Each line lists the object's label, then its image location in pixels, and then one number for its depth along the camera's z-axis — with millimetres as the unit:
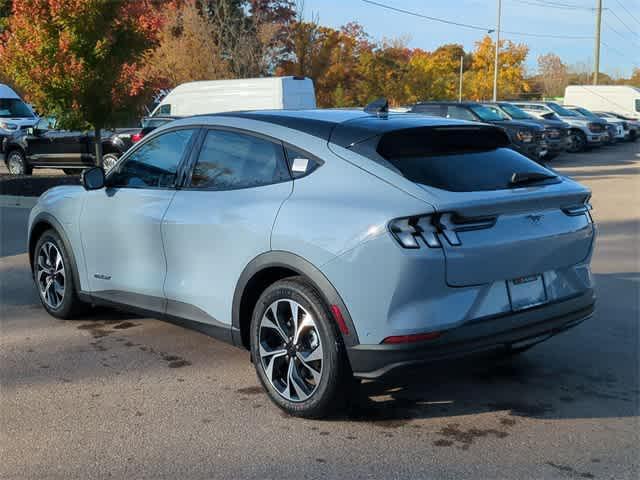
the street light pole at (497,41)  46609
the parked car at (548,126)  23806
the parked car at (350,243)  4156
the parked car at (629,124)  36188
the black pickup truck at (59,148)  19391
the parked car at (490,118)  21328
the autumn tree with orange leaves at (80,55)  14492
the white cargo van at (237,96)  20641
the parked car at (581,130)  29695
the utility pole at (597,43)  51875
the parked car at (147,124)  18684
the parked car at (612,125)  31922
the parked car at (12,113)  24953
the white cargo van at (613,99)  41656
